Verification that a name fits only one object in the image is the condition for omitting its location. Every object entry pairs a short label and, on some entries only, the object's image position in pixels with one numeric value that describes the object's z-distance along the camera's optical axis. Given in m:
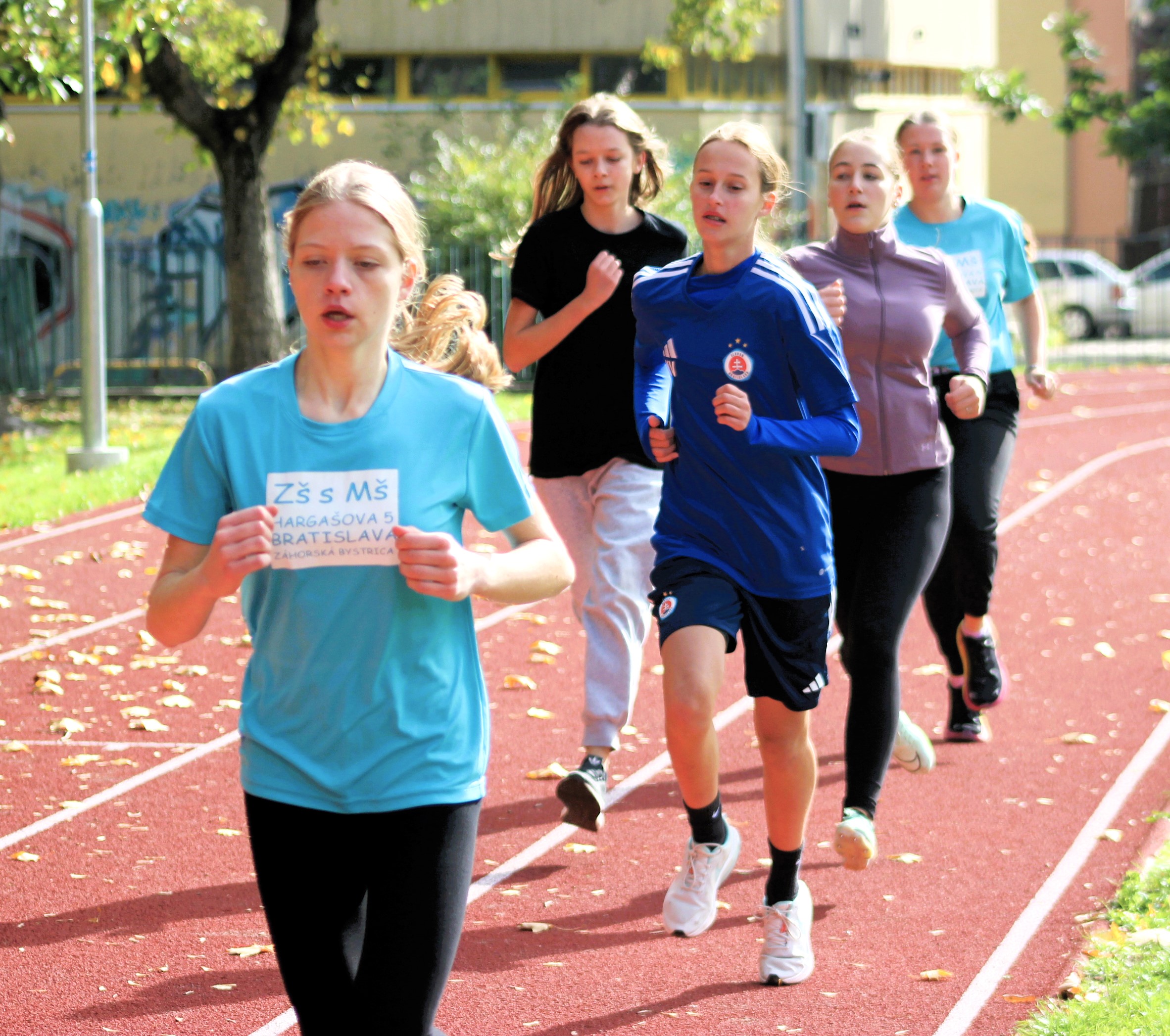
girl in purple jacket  10.80
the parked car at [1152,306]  66.81
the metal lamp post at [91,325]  29.92
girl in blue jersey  9.09
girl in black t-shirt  11.95
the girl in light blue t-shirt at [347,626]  6.03
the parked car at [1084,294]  66.37
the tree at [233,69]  28.70
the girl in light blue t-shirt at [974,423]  13.66
